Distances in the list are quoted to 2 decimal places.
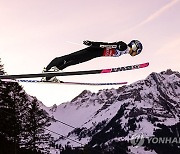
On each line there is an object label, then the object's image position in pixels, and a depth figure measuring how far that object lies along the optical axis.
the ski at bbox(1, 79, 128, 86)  12.25
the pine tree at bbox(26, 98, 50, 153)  32.72
